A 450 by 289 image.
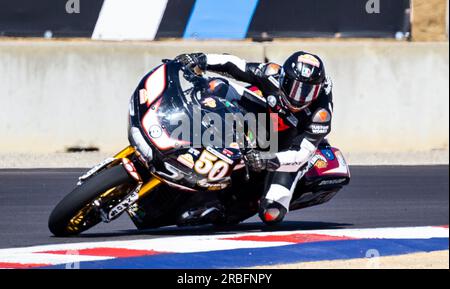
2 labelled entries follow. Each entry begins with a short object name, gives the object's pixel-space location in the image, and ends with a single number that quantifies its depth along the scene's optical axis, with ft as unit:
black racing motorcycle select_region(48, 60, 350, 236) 47.75
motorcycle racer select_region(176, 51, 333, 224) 49.60
